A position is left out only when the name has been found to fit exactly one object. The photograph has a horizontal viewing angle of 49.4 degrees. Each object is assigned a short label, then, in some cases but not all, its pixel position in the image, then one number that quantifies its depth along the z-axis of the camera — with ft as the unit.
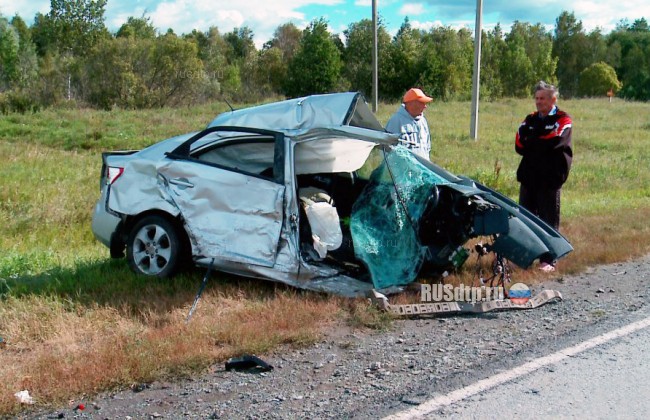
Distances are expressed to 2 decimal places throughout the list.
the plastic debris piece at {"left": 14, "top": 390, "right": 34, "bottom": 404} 13.19
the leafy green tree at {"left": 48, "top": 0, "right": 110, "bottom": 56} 166.91
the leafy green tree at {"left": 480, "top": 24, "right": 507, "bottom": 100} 200.64
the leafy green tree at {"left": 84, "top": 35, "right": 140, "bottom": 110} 121.49
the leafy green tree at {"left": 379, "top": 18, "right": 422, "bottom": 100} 165.58
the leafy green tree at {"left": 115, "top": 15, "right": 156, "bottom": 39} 181.16
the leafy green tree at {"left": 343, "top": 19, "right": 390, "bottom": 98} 165.27
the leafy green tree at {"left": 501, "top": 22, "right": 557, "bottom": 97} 211.29
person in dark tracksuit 25.02
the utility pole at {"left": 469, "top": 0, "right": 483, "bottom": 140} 69.72
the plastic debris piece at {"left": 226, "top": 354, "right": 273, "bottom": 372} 15.17
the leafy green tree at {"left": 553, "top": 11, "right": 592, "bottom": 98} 268.21
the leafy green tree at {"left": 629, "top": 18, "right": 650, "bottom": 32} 333.01
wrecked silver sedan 19.98
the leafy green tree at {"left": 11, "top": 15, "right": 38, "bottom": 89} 127.97
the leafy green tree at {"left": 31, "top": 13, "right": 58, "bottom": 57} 170.97
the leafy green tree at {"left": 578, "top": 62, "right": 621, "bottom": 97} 205.36
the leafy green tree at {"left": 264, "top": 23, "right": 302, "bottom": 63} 238.68
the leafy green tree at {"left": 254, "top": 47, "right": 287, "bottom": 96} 176.24
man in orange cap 24.79
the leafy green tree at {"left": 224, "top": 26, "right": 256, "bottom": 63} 241.55
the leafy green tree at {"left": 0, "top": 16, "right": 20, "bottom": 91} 156.35
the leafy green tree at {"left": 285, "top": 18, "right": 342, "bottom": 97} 152.15
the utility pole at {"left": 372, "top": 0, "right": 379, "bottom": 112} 91.40
